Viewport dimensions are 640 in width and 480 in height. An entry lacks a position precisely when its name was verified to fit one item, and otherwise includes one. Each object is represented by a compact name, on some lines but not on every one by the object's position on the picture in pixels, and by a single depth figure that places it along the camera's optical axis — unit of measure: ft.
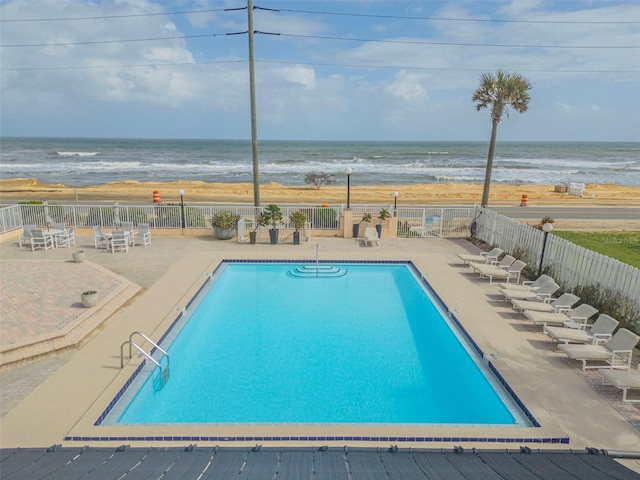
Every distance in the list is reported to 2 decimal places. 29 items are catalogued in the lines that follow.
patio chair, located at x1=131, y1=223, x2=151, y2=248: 50.56
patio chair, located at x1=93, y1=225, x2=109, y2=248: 48.57
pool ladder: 22.63
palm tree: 56.90
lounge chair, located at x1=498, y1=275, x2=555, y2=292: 33.55
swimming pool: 20.92
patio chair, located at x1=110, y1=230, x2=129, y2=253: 47.82
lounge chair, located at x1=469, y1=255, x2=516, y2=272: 40.21
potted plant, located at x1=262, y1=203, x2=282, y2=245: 52.65
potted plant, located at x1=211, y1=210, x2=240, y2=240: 54.24
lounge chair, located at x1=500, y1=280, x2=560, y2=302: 32.24
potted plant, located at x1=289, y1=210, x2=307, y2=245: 52.65
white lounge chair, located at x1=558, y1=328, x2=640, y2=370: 22.60
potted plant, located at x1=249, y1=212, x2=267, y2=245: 52.70
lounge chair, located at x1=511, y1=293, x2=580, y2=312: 29.66
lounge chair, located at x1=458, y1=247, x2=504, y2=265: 42.47
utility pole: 53.67
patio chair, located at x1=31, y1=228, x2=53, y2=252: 47.80
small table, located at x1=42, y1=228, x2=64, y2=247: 48.50
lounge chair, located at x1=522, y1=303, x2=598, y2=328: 27.53
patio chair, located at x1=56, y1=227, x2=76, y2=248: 49.73
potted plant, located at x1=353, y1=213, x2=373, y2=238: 55.93
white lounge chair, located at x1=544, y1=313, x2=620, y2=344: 24.91
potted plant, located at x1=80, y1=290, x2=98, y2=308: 30.14
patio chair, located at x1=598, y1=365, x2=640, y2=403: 19.89
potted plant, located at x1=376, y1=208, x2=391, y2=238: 55.77
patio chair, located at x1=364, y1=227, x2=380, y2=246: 51.78
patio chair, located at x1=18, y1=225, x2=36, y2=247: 48.55
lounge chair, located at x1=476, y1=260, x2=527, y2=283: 38.01
